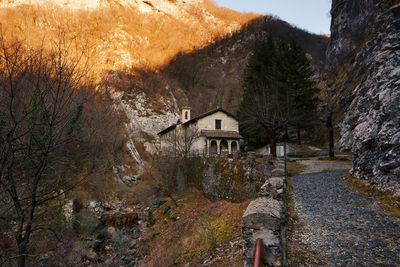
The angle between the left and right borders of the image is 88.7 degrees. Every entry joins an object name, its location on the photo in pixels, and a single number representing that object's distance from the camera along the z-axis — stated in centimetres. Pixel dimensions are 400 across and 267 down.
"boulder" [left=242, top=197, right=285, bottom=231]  280
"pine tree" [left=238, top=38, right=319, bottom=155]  2234
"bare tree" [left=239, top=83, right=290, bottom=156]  2053
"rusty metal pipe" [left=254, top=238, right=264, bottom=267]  207
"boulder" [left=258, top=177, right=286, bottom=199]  605
